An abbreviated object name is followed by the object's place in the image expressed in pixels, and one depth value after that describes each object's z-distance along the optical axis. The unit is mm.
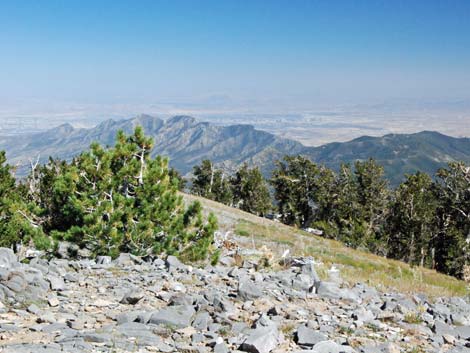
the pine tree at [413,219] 50531
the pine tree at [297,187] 69812
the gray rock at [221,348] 6735
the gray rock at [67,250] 14766
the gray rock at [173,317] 7750
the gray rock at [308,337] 7319
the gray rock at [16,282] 8836
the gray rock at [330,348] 6816
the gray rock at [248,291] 9739
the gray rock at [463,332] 8592
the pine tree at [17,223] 15197
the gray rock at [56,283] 9586
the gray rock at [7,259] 10664
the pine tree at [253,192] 81062
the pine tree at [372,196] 56331
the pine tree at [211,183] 85562
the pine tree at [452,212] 48812
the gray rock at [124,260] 13172
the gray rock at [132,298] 9078
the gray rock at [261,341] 6787
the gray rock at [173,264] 12484
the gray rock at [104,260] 13109
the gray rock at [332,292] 10469
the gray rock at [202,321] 7761
